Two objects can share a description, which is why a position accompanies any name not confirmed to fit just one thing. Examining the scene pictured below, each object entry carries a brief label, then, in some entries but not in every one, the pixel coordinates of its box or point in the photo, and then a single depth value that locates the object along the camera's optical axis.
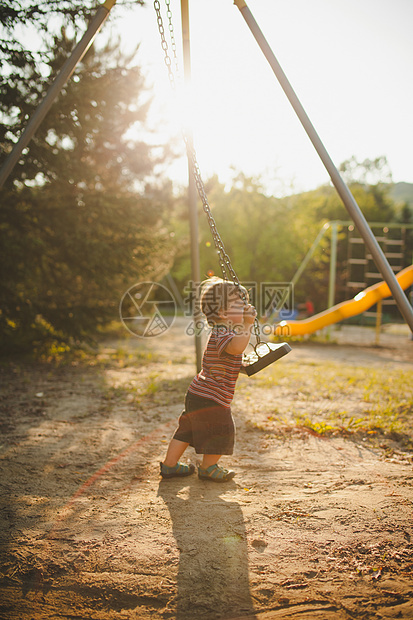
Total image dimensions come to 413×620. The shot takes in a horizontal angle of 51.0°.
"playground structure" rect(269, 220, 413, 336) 8.77
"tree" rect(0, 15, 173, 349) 5.54
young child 2.64
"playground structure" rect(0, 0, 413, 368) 2.79
